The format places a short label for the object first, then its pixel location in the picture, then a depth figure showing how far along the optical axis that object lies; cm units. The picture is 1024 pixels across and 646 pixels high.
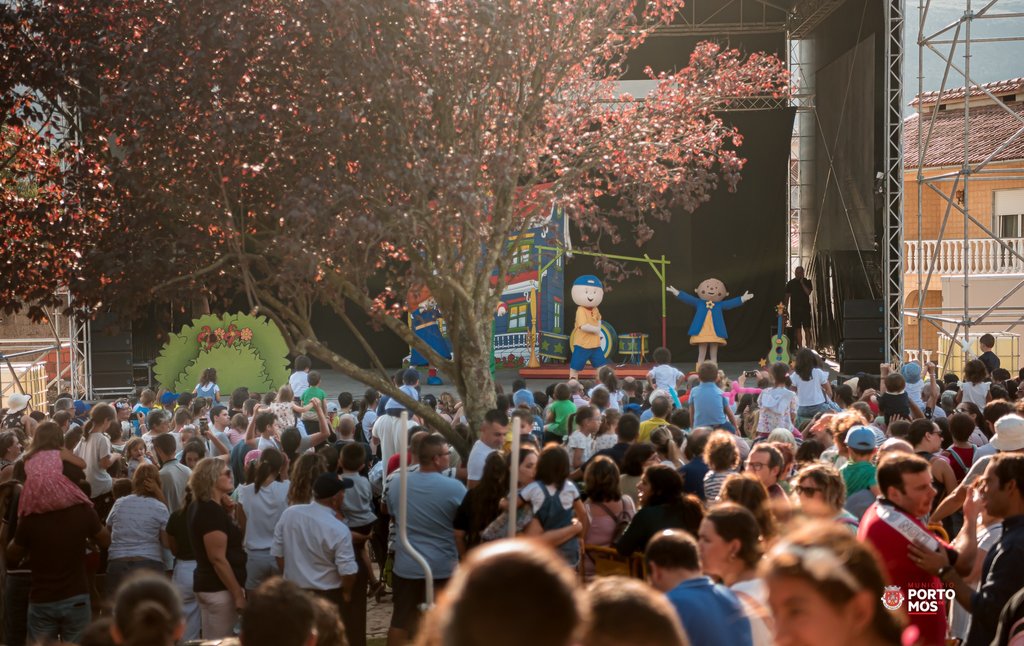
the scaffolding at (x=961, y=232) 1425
